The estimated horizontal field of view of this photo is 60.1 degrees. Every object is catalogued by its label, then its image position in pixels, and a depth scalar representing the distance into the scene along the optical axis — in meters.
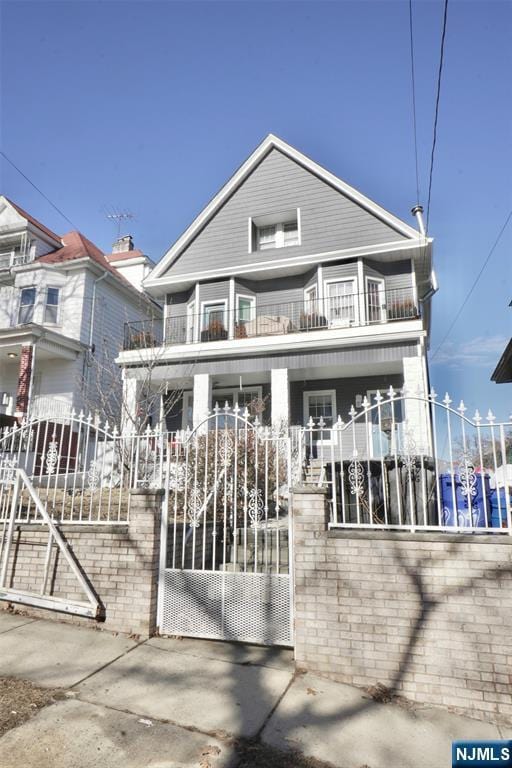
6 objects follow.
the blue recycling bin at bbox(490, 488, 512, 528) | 3.86
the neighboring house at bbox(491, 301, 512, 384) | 10.67
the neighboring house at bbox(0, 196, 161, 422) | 15.41
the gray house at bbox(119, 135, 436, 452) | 12.80
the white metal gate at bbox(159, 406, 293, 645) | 4.40
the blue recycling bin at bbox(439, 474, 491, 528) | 4.15
